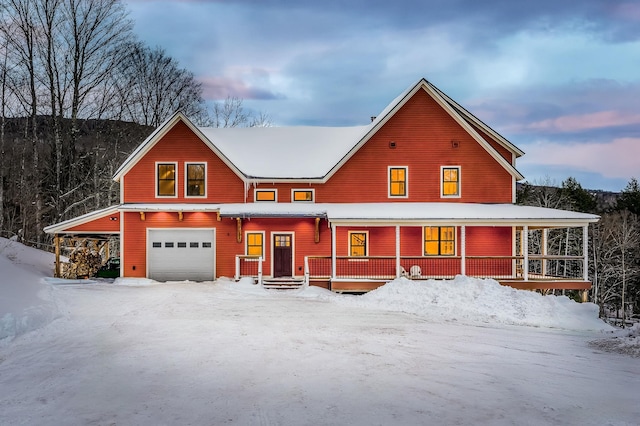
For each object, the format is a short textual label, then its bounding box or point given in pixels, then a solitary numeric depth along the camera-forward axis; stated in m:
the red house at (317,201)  22.19
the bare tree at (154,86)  36.03
